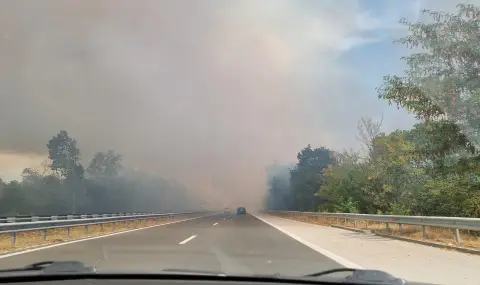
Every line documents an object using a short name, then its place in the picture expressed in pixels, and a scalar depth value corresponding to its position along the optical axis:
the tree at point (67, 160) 95.36
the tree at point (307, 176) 80.81
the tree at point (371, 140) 39.81
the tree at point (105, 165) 115.88
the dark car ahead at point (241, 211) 83.18
